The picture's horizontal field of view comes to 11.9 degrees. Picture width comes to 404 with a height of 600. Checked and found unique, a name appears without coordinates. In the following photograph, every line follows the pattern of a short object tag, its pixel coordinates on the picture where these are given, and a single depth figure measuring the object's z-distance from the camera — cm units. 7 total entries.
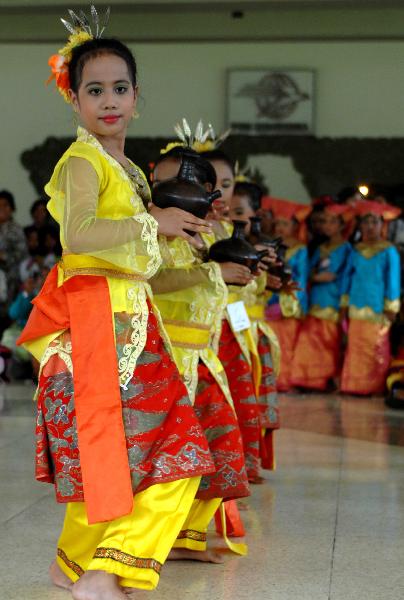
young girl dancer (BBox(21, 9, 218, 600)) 402
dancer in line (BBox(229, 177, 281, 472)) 710
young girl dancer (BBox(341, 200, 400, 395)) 1319
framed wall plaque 1731
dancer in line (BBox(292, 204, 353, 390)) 1355
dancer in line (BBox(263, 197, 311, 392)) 1345
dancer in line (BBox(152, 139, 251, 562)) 508
